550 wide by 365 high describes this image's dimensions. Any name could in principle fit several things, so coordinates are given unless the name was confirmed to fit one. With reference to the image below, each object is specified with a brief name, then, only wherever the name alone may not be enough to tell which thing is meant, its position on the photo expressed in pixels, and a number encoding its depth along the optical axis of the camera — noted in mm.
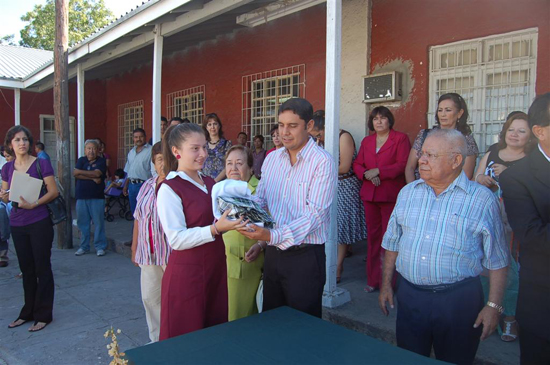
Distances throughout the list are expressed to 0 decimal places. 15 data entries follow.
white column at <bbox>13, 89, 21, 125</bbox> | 11482
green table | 1563
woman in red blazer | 4289
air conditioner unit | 5527
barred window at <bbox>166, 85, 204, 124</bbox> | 9508
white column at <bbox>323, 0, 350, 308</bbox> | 3887
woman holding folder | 4016
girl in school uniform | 2209
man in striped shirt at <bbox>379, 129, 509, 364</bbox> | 2129
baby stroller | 10000
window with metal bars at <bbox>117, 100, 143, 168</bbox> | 11769
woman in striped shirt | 3369
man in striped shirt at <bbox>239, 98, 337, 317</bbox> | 2396
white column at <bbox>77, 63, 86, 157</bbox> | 8883
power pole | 7621
